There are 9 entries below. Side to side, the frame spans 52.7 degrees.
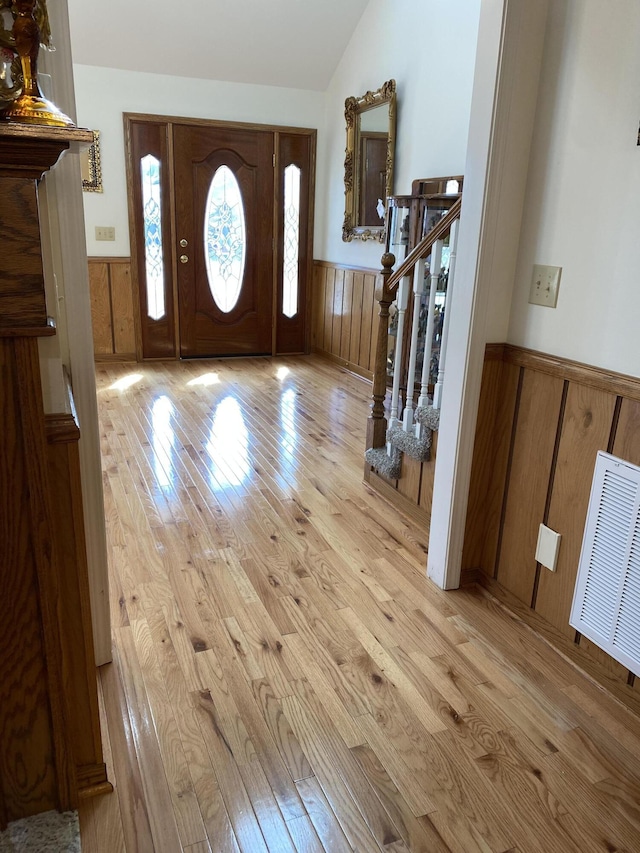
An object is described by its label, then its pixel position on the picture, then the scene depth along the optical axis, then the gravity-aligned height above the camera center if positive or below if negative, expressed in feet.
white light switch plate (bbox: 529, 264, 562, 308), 6.38 -0.33
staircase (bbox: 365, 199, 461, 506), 8.51 -1.83
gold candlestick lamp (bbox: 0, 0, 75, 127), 3.45 +0.80
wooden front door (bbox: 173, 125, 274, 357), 17.83 +0.05
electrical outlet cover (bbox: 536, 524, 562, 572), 6.60 -2.94
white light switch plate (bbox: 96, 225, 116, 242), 17.47 +0.07
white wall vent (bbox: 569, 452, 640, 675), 5.59 -2.70
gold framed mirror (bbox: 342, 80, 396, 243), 15.08 +2.01
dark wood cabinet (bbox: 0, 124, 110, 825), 3.43 -2.01
